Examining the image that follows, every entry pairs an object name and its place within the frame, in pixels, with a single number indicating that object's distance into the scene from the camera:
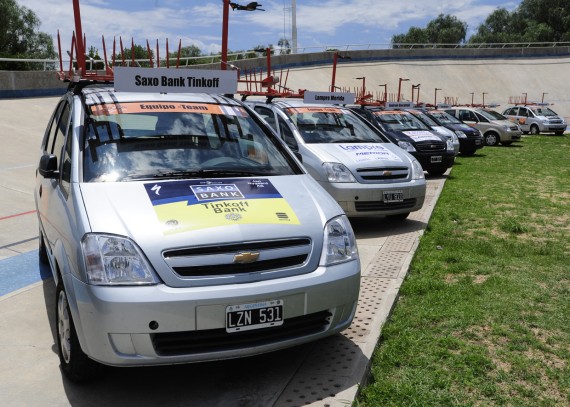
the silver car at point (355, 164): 7.32
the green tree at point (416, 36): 109.32
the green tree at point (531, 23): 82.12
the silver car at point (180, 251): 2.95
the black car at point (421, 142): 12.79
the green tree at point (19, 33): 47.38
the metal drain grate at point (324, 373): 3.17
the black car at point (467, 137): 17.94
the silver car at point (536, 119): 29.67
